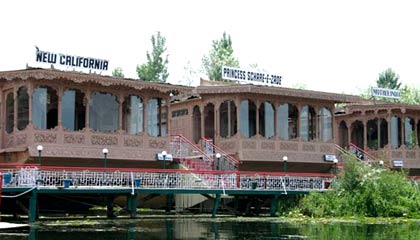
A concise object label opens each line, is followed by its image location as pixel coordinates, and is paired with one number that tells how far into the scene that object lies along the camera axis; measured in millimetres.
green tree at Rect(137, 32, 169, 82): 70938
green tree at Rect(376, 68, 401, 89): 77250
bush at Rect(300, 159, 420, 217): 31828
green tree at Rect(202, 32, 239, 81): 73000
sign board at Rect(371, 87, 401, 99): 47812
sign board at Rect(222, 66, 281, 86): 39781
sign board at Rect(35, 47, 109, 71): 32719
